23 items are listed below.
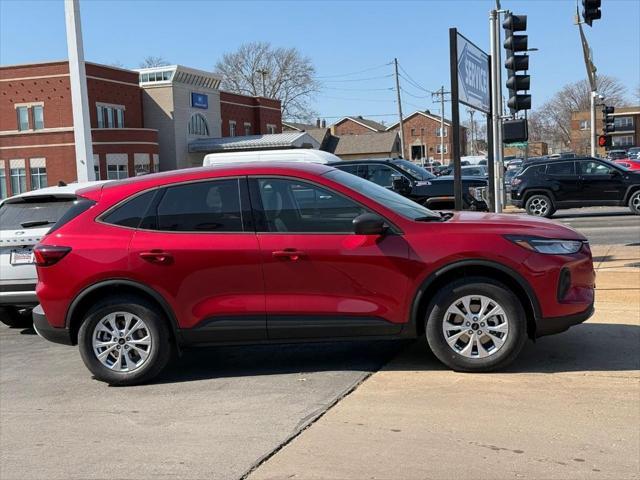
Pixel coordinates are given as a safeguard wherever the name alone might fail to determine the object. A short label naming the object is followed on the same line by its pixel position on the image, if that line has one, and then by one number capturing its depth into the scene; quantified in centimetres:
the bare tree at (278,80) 8519
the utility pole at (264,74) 8588
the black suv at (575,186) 1880
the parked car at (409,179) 1490
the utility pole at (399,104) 6216
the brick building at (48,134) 4616
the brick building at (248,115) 6259
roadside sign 937
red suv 537
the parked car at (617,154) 6193
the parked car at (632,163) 2686
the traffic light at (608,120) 2614
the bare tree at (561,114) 9900
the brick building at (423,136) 10300
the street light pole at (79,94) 1310
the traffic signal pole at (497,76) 1800
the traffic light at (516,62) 1079
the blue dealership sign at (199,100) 5572
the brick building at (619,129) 9930
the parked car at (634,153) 5216
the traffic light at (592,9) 1258
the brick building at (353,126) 10794
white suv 755
